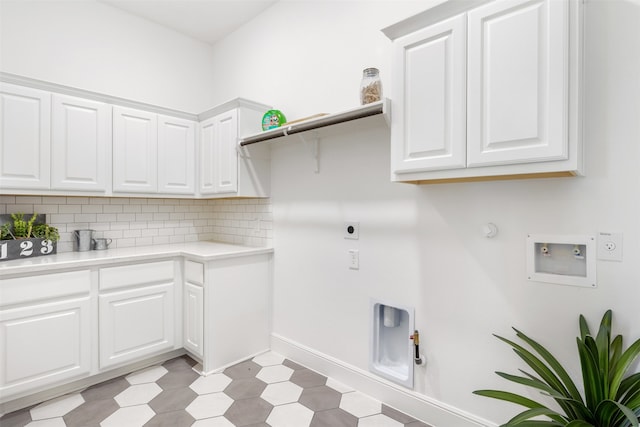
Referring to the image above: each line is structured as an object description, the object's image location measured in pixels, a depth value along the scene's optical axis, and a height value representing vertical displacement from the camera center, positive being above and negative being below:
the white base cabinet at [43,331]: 1.96 -0.76
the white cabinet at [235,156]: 2.72 +0.48
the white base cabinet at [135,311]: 2.34 -0.75
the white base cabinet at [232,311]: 2.46 -0.79
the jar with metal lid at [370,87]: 1.90 +0.73
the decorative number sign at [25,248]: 2.25 -0.27
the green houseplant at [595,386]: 1.16 -0.65
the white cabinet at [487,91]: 1.23 +0.51
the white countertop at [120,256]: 2.04 -0.33
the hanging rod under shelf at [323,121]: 1.78 +0.57
